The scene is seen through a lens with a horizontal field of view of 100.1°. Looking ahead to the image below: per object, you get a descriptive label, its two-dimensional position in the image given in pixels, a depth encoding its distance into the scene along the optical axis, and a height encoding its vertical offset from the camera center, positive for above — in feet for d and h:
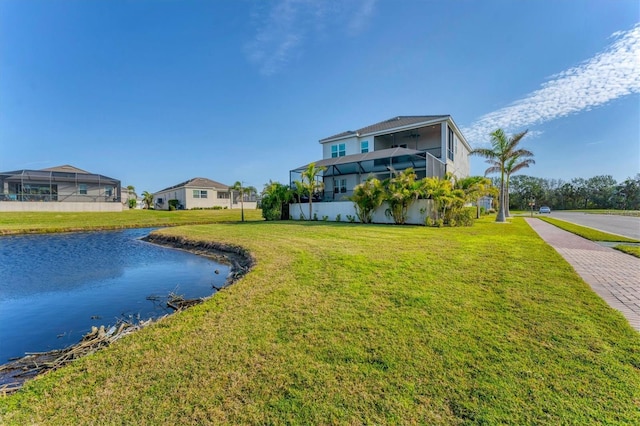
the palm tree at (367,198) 59.88 +1.72
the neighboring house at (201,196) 139.03 +6.88
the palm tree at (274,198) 80.89 +2.63
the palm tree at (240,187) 107.65 +8.34
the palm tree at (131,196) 147.43 +8.20
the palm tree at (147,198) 157.07 +6.71
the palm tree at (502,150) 75.41 +15.54
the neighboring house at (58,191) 96.43 +8.24
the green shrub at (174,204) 139.23 +2.52
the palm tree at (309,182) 72.84 +6.92
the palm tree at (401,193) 55.98 +2.43
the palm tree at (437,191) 53.83 +2.71
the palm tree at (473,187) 58.54 +3.74
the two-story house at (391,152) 69.46 +17.02
